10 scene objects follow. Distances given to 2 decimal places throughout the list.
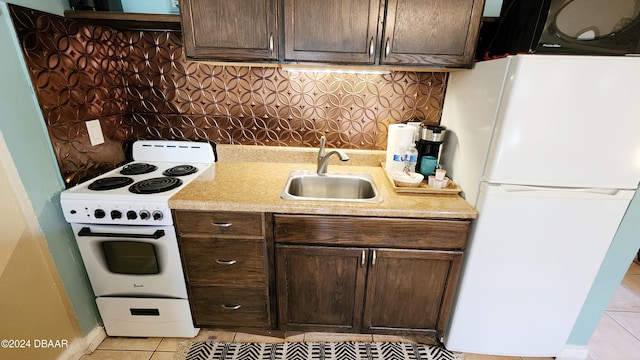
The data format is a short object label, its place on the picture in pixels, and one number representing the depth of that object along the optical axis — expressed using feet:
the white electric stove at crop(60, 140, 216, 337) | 4.28
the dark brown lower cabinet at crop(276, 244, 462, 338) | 4.53
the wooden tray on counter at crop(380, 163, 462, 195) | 4.67
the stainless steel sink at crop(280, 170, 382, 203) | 5.59
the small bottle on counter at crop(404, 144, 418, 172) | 5.25
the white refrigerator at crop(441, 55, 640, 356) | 3.50
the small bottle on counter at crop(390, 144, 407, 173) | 5.33
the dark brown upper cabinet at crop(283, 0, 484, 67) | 4.23
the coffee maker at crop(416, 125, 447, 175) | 5.08
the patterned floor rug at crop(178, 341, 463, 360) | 5.11
